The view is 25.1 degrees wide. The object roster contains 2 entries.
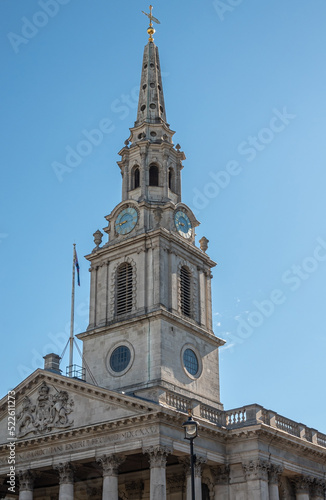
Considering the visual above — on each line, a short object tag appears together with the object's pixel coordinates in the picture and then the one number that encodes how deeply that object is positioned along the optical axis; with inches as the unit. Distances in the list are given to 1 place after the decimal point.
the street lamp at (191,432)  1093.1
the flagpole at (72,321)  1939.0
